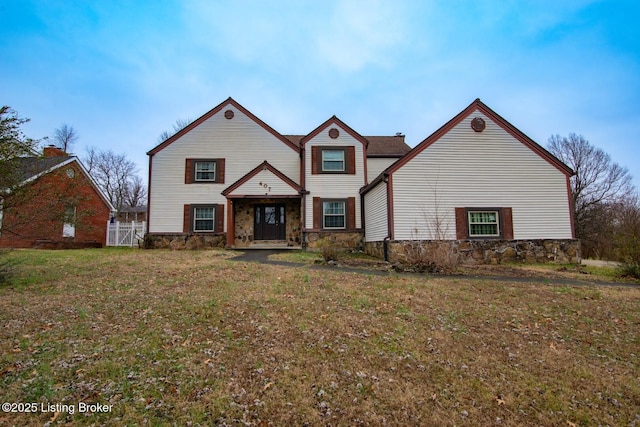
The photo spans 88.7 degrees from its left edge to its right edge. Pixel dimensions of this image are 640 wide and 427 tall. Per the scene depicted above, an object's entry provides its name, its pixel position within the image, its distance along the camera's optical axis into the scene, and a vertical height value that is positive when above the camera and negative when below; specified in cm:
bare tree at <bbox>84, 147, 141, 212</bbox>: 4053 +905
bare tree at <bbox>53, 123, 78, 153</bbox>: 3741 +1225
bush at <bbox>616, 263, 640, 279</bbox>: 991 -104
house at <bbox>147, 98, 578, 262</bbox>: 1335 +245
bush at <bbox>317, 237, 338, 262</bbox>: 1142 -46
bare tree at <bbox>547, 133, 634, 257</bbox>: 2752 +480
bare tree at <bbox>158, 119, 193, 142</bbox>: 3572 +1279
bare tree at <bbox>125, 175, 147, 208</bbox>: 4444 +672
